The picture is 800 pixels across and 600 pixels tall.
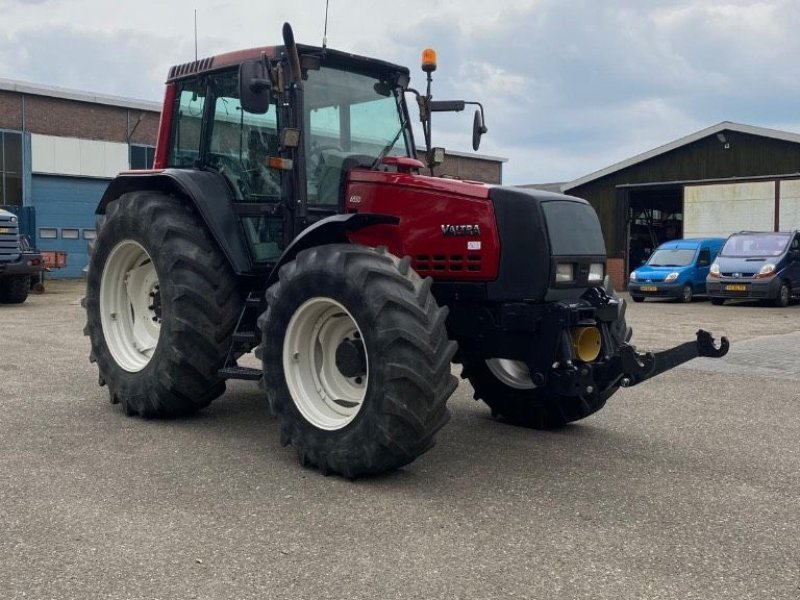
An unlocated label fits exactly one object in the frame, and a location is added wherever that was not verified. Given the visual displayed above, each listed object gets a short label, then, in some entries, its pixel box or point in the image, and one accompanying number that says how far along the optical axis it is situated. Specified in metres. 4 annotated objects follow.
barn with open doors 25.72
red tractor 4.70
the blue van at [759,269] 20.31
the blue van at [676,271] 22.55
